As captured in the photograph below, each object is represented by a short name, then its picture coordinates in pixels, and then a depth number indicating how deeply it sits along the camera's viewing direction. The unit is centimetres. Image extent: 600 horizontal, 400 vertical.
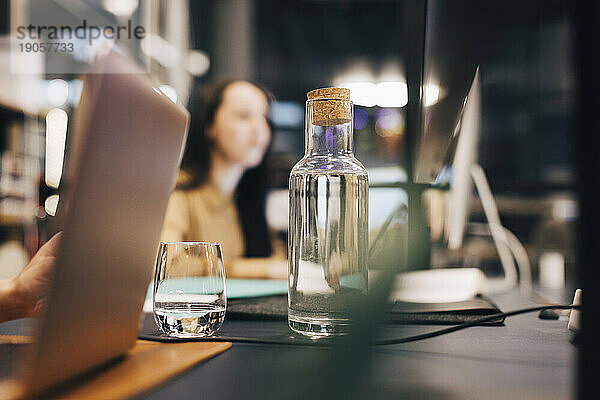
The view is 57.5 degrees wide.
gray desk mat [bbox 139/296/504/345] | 47
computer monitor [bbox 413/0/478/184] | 30
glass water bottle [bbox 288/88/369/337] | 48
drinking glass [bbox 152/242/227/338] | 48
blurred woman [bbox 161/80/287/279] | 214
